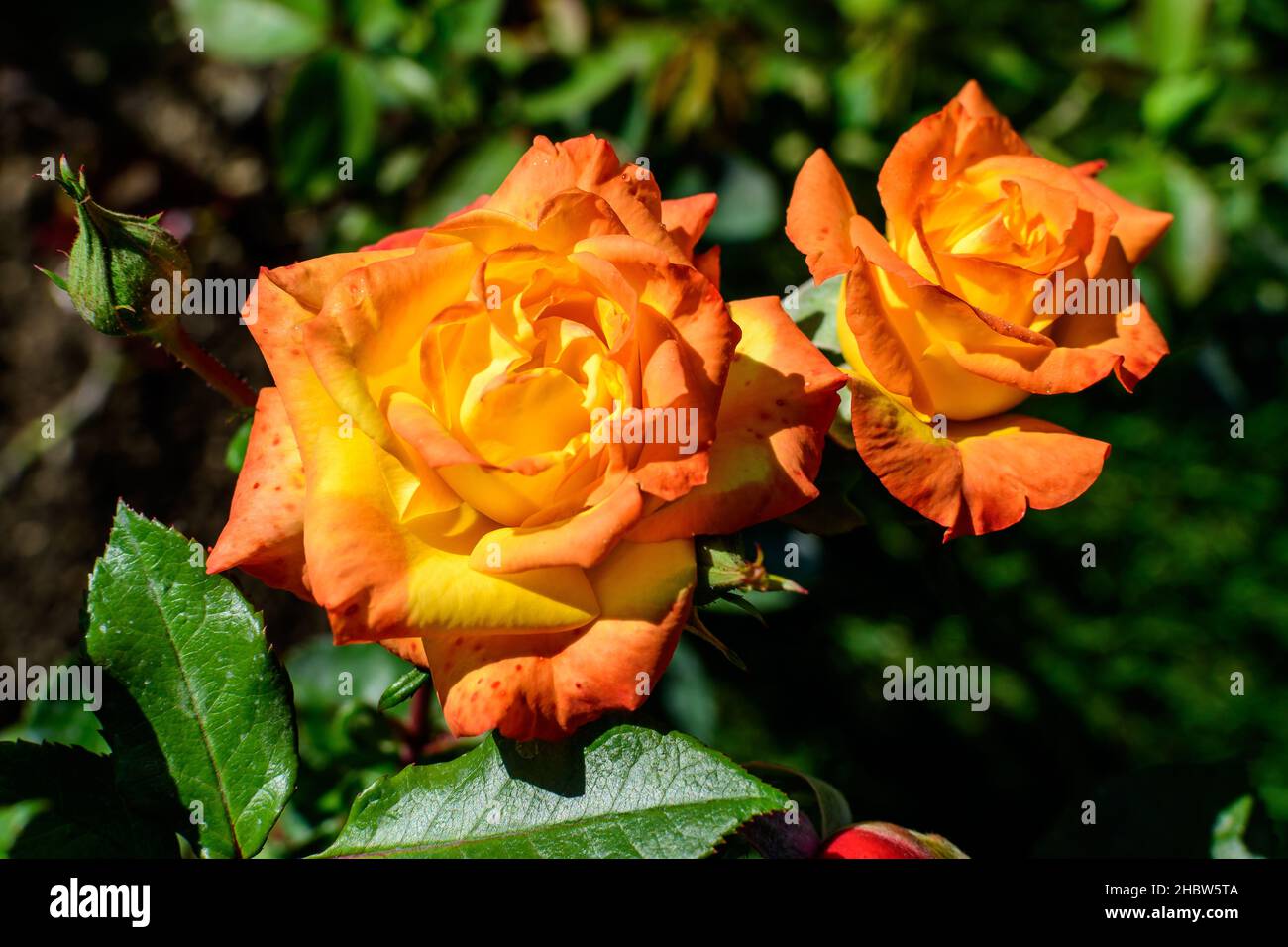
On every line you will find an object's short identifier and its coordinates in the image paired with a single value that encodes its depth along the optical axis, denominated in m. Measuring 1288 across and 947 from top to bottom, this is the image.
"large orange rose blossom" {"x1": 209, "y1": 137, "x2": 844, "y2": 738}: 0.25
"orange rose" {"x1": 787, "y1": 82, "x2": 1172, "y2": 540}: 0.27
